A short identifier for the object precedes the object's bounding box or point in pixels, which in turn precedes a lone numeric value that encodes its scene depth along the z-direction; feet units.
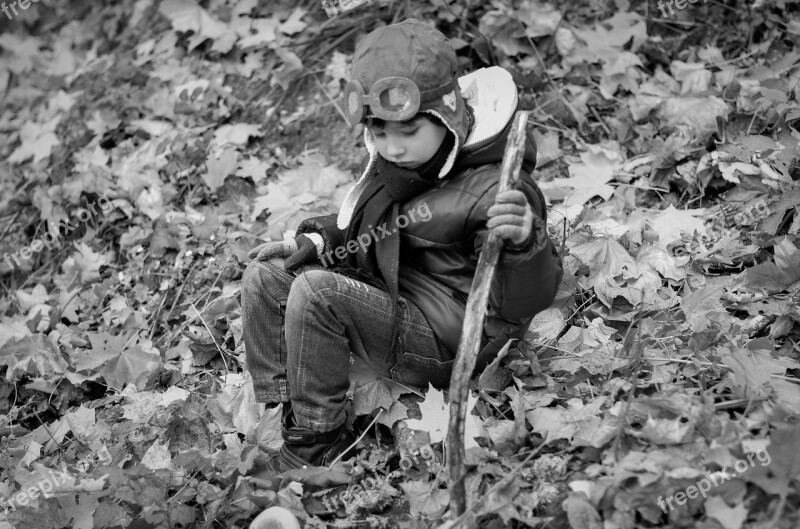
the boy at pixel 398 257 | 7.22
